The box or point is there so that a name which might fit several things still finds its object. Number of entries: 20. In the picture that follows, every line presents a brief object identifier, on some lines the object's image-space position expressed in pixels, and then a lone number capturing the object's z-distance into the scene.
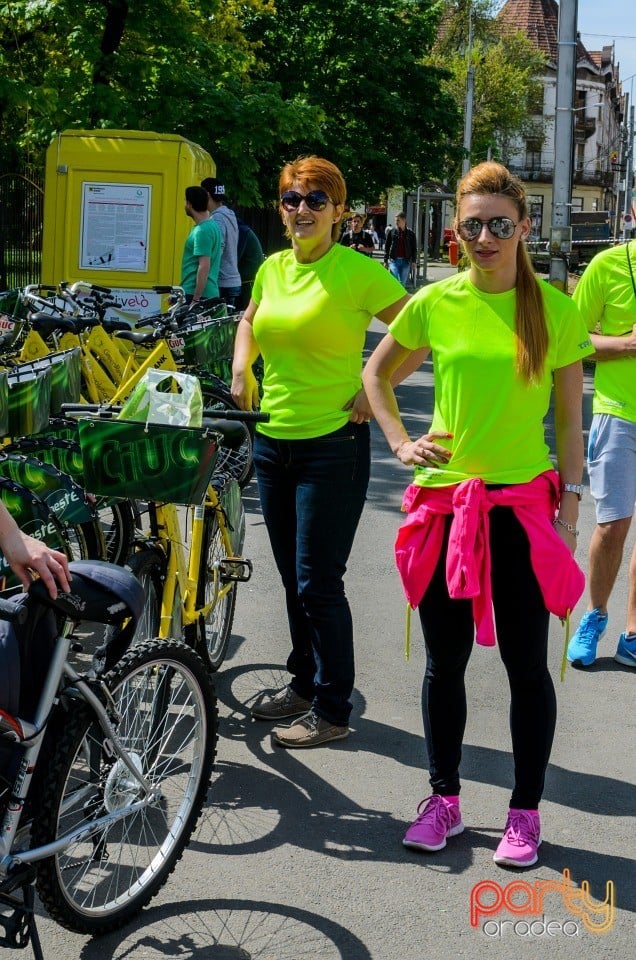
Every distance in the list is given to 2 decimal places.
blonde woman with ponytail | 3.68
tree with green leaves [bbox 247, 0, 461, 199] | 29.84
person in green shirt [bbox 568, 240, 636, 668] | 5.46
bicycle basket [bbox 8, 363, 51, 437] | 4.85
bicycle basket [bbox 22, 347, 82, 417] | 5.13
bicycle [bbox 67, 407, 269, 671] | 3.85
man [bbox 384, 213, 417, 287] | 26.88
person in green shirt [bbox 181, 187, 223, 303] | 10.79
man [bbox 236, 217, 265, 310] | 13.06
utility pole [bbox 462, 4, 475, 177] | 53.53
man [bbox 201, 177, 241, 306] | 11.45
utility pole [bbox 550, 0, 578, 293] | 15.32
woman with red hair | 4.58
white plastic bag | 3.95
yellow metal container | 12.56
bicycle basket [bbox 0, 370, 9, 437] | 4.74
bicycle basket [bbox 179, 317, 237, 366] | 8.44
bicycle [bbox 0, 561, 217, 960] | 3.01
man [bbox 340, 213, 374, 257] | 33.68
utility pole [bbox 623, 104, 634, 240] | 68.69
